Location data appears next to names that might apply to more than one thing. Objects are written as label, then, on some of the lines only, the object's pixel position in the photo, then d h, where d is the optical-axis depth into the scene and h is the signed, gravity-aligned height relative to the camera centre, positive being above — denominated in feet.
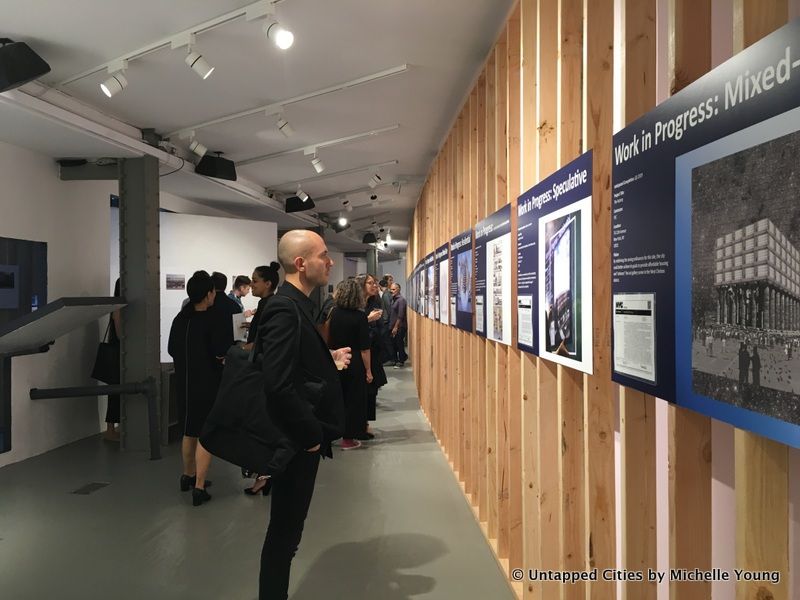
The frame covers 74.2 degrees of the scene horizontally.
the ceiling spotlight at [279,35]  9.73 +4.94
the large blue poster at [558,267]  5.96 +0.45
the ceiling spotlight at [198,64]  11.01 +4.99
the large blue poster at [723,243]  3.04 +0.39
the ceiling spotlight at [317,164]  19.11 +5.04
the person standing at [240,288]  24.99 +0.69
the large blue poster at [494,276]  9.21 +0.48
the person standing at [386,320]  28.88 -1.03
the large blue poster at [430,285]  19.10 +0.64
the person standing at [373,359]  18.92 -2.15
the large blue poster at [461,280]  12.48 +0.54
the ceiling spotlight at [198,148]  18.16 +5.43
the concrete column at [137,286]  18.12 +0.58
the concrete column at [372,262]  55.42 +4.21
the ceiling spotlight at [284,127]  15.23 +5.06
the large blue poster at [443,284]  15.66 +0.55
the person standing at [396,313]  32.70 -0.69
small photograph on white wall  24.91 +0.93
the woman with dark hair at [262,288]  13.85 +0.39
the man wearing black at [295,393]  7.30 -1.29
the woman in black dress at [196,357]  13.47 -1.41
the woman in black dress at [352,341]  16.08 -1.20
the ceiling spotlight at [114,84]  12.10 +5.10
